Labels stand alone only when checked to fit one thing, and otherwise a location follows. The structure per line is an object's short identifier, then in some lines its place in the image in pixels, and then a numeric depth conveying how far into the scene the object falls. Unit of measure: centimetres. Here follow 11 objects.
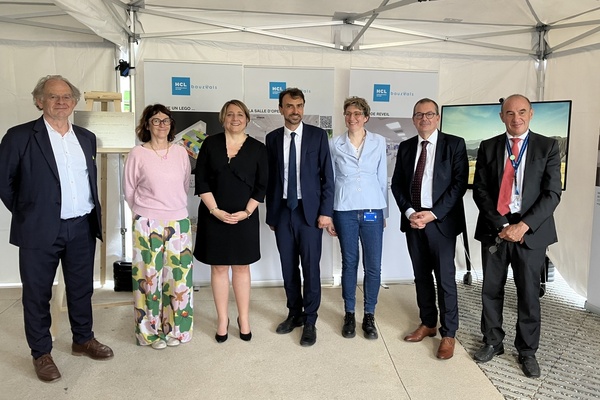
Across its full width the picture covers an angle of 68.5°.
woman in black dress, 276
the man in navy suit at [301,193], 289
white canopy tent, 372
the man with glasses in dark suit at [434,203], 277
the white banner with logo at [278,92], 395
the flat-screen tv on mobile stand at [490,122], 365
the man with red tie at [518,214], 248
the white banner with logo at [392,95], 402
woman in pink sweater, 272
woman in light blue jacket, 298
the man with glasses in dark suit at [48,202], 237
